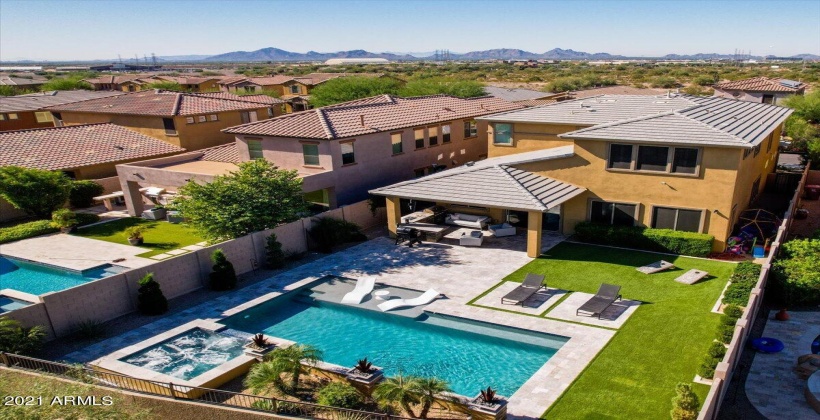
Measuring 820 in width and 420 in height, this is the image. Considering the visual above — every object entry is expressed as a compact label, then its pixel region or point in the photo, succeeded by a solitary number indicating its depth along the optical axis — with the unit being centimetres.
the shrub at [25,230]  2978
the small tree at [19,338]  1562
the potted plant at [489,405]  1237
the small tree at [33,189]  3114
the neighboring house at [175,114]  4272
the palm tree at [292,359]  1420
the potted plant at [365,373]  1390
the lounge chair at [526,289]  1966
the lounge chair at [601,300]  1838
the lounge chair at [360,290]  2095
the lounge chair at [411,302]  2009
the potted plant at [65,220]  3070
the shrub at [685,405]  1160
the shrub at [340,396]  1306
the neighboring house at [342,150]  3056
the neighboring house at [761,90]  5633
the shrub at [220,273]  2198
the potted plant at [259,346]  1596
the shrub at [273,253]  2450
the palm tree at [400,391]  1273
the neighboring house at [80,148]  3616
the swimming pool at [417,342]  1594
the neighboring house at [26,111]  5178
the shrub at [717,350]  1434
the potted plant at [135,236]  2802
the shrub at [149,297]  1975
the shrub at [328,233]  2655
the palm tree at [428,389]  1274
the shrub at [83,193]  3494
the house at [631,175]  2353
